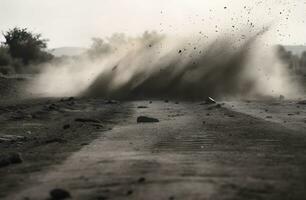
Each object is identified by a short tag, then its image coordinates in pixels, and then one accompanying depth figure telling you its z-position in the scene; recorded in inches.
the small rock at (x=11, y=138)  558.6
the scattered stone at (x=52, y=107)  929.4
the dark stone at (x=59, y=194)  287.3
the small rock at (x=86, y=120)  705.0
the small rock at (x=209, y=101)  1058.3
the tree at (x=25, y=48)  2918.3
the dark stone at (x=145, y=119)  709.3
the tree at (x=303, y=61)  2645.9
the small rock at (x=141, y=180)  317.7
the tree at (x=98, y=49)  1772.9
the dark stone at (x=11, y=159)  401.1
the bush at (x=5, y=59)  2554.1
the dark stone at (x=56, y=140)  522.3
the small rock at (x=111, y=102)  1117.7
